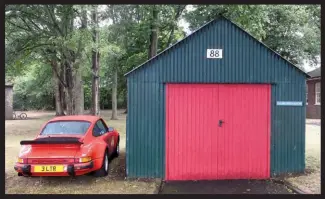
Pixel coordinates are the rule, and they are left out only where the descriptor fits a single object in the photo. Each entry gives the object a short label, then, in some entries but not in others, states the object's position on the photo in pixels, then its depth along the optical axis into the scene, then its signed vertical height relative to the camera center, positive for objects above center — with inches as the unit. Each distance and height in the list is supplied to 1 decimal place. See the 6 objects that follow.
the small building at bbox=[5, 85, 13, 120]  813.3 +10.4
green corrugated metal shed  333.1 +25.4
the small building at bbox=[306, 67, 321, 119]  1065.5 +11.0
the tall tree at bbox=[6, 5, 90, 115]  580.7 +122.0
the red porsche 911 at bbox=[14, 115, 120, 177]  297.3 -50.2
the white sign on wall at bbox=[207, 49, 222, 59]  337.4 +46.5
